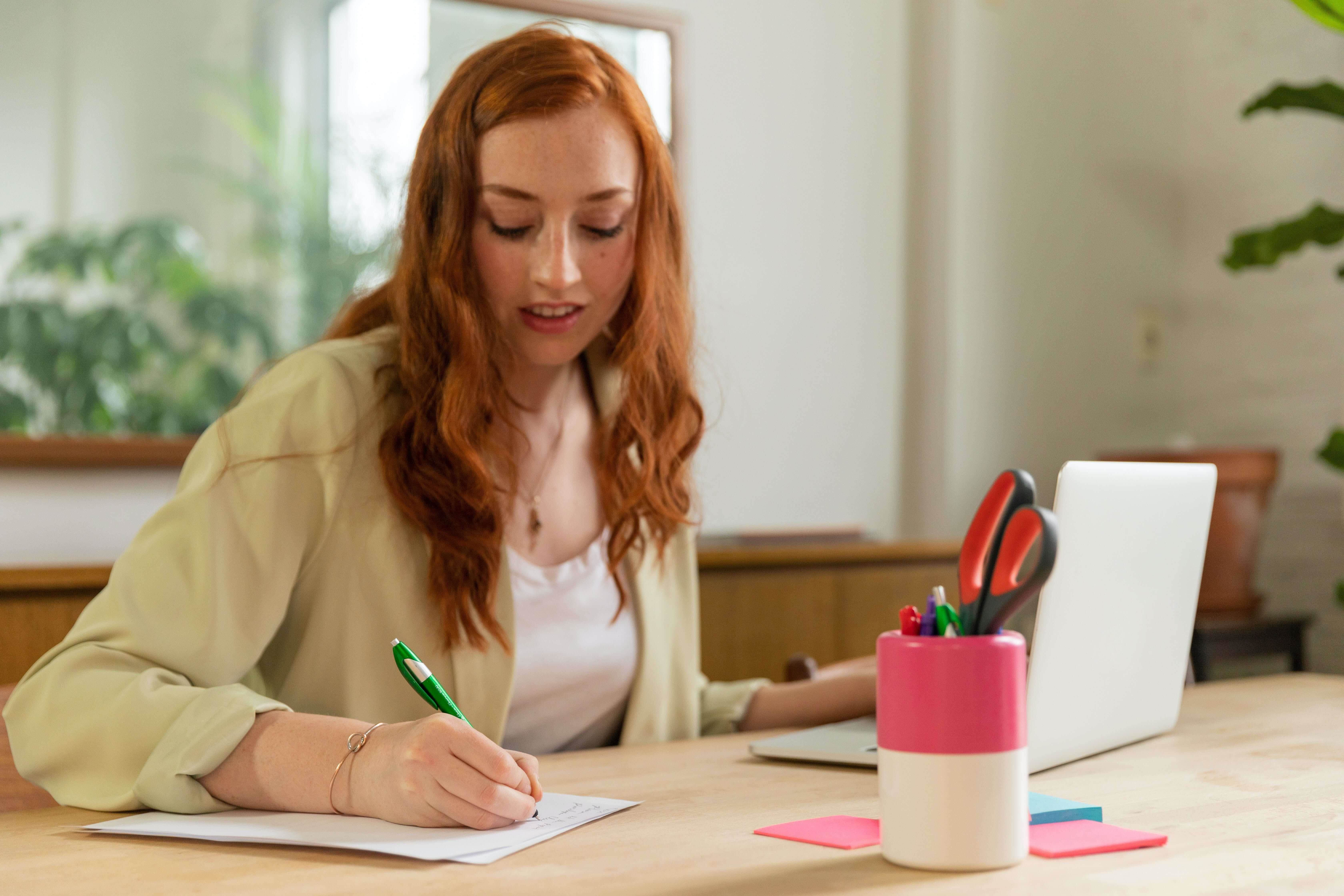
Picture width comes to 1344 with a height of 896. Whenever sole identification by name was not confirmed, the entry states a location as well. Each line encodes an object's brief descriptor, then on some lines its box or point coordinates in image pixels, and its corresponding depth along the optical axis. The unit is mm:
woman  1866
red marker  1640
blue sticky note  1722
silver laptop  1829
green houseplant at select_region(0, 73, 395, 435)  3018
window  3038
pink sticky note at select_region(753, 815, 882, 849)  1697
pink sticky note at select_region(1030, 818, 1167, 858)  1672
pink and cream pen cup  1617
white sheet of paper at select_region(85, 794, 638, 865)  1687
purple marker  1636
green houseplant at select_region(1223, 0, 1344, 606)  3593
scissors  1584
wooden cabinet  3288
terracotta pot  3979
